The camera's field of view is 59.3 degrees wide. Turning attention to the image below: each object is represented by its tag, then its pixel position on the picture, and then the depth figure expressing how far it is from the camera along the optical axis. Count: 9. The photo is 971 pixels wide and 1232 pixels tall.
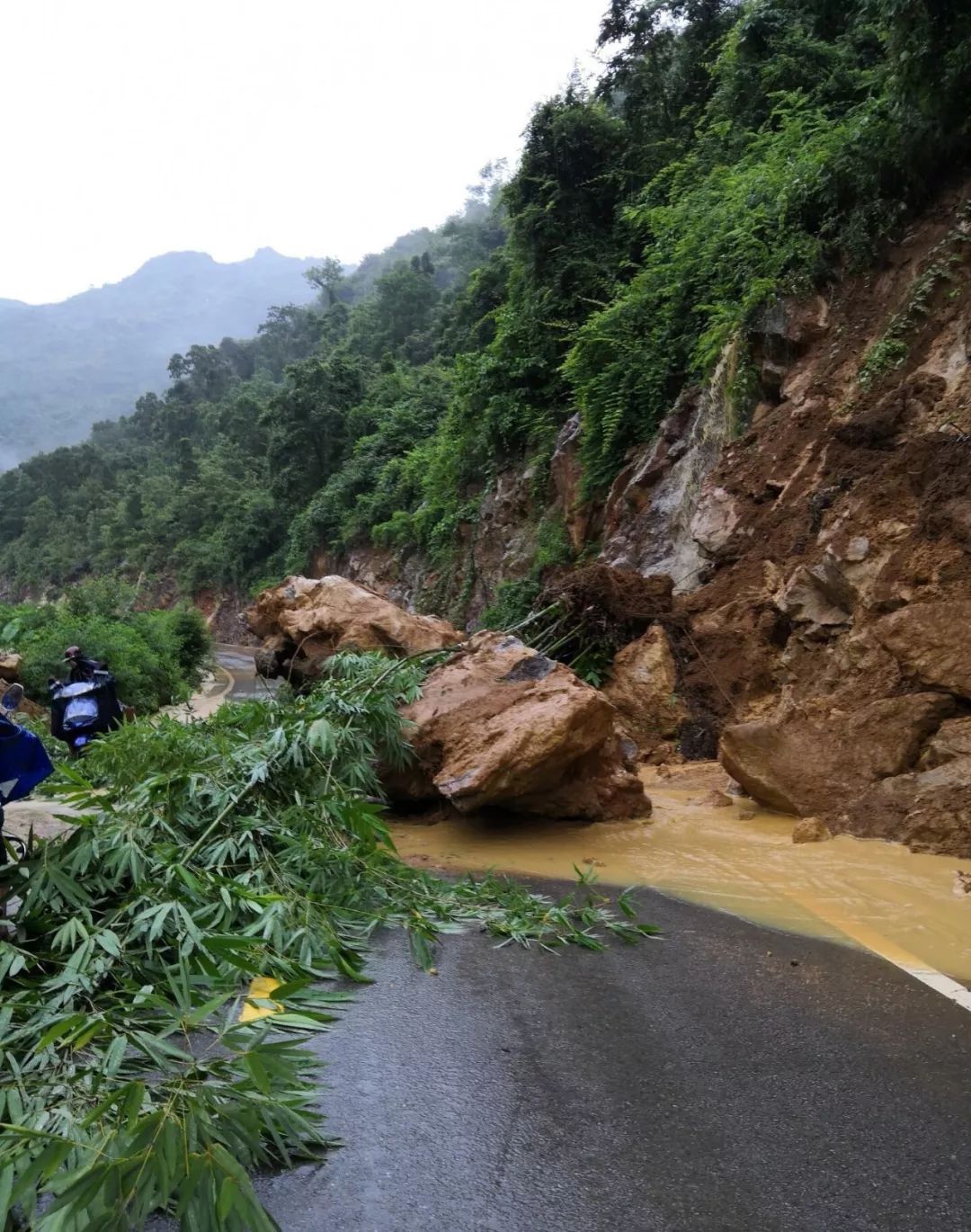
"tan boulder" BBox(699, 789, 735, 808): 7.02
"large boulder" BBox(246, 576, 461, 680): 9.24
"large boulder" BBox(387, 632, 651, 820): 6.24
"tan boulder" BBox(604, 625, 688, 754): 9.34
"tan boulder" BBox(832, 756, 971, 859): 5.34
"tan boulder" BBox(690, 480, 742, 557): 9.62
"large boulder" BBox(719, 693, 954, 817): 6.07
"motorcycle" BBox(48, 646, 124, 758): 9.12
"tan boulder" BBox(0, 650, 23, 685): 14.87
